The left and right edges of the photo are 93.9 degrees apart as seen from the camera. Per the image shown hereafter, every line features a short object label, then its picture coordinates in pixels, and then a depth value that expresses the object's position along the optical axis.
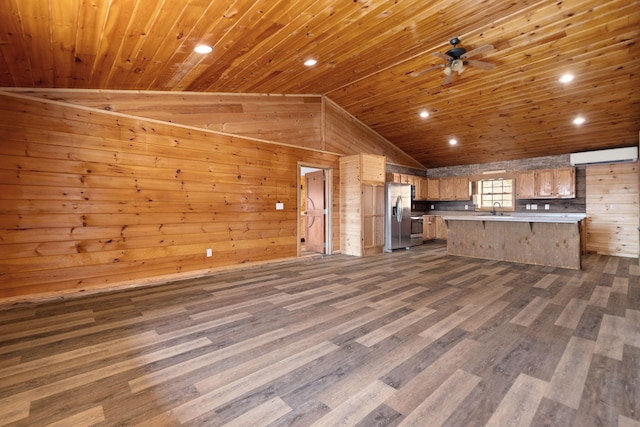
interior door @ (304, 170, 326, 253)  7.04
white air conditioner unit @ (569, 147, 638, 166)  6.41
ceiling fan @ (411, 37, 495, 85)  4.18
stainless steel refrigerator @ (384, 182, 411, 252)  7.38
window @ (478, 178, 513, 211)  8.44
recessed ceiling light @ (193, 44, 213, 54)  3.38
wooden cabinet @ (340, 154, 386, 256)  6.75
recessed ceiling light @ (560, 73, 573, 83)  4.77
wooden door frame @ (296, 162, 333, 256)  6.93
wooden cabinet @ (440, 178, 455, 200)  9.41
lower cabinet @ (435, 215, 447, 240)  9.49
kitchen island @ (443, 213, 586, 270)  5.27
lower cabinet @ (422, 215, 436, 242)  9.23
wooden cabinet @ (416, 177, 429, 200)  9.67
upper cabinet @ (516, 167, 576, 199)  7.23
